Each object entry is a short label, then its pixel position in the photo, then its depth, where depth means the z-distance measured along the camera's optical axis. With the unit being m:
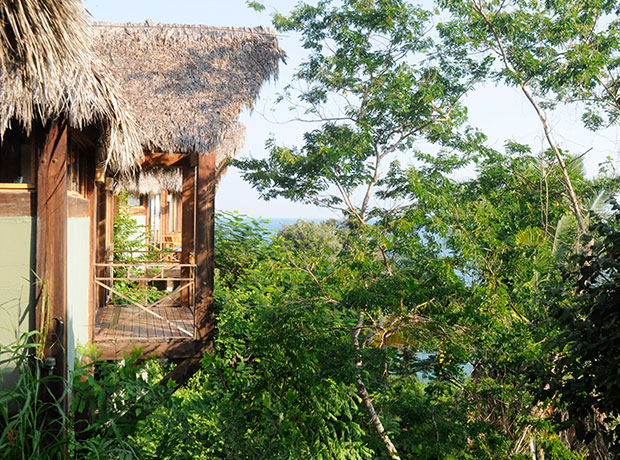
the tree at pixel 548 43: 7.88
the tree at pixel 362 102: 11.50
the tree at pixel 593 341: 2.69
